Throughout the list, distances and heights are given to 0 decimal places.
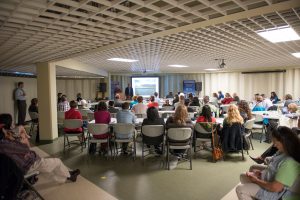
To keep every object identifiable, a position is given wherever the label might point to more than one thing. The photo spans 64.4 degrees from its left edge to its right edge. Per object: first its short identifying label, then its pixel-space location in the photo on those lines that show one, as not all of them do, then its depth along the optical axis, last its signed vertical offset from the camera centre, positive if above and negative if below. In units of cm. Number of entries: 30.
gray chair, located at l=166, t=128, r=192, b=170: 446 -91
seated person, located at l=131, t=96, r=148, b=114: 735 -51
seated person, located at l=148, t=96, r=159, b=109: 796 -42
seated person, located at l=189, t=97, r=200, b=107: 887 -43
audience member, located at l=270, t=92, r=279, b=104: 1019 -31
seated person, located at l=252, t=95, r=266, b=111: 743 -46
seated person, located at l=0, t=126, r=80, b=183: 313 -96
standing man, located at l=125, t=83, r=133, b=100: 1368 -7
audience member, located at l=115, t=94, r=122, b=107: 956 -38
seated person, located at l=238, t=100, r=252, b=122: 576 -48
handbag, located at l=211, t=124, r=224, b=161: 495 -126
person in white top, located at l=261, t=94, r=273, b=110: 777 -43
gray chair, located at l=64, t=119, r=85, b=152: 563 -75
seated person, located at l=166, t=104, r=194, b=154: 475 -58
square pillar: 678 -21
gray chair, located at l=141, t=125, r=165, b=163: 470 -85
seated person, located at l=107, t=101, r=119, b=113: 777 -56
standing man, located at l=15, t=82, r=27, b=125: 942 -38
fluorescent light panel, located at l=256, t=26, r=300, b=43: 405 +104
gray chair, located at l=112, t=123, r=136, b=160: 496 -86
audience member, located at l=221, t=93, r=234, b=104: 1042 -40
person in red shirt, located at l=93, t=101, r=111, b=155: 541 -55
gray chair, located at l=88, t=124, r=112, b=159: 496 -80
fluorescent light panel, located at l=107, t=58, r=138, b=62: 799 +111
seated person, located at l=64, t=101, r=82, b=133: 594 -54
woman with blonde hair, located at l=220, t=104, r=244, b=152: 489 -83
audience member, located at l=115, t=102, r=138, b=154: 545 -56
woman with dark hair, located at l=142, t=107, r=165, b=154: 501 -56
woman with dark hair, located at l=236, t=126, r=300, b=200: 211 -77
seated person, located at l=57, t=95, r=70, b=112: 796 -46
